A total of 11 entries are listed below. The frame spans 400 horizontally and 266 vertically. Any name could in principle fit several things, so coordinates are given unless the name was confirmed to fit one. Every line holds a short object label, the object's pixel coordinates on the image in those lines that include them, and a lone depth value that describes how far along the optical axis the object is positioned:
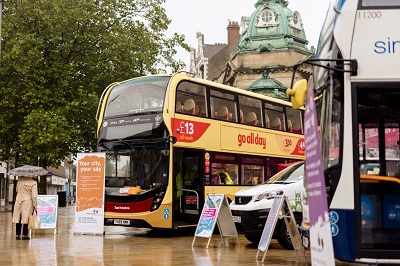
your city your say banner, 17.69
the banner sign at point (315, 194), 5.88
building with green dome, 54.19
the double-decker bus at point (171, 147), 17.06
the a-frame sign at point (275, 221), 11.14
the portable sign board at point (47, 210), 18.64
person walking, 16.34
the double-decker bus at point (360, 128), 7.20
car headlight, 13.57
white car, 13.34
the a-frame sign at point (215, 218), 13.84
